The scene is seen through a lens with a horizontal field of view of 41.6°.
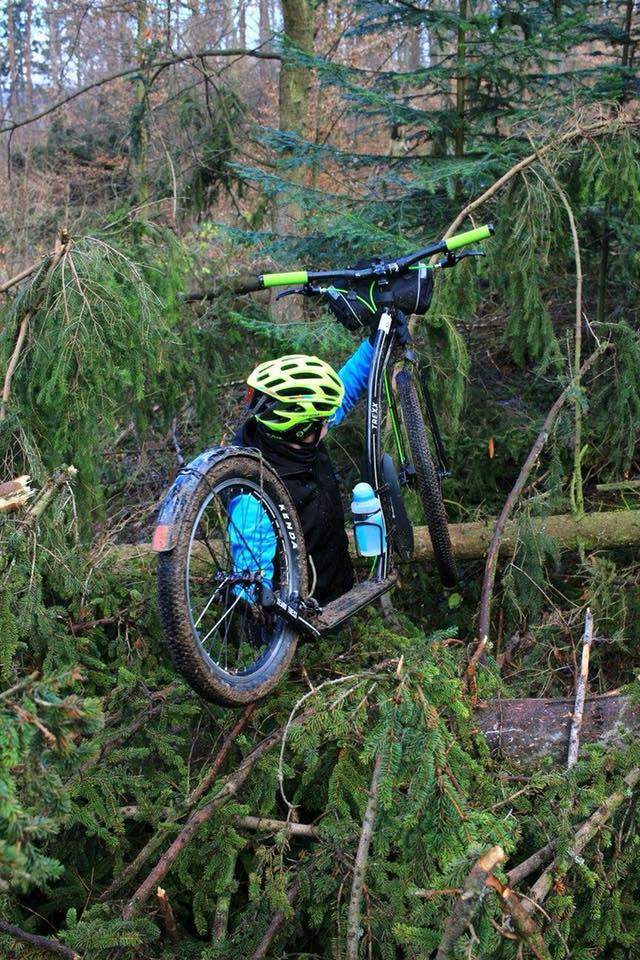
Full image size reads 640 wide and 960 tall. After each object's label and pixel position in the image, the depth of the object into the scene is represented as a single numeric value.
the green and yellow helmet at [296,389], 3.38
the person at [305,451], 3.37
